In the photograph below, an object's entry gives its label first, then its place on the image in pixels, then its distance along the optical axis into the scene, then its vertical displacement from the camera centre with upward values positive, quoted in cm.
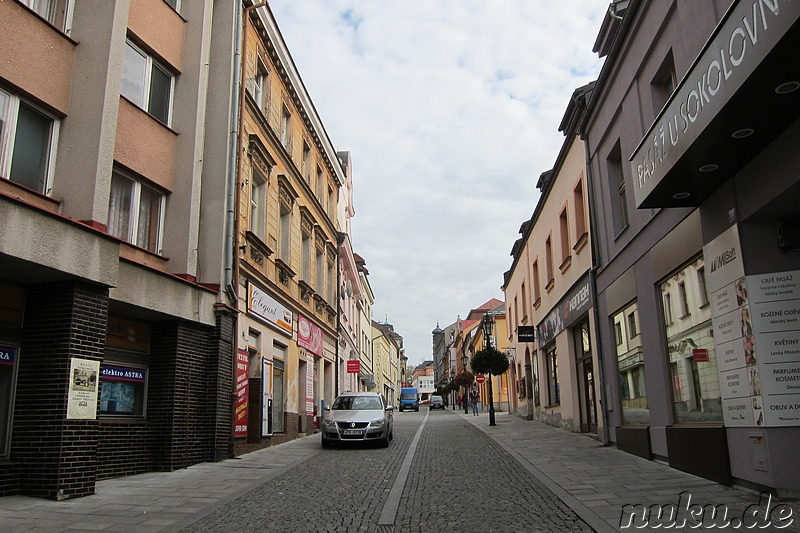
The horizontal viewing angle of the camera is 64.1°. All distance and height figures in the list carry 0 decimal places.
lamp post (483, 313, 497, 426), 2688 +318
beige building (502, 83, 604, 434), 1670 +325
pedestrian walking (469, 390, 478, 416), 3610 +25
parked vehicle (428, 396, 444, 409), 6562 +20
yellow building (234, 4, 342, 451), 1530 +473
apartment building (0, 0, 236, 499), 874 +269
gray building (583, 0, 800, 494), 640 +220
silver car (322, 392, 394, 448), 1609 -46
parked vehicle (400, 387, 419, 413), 6316 +63
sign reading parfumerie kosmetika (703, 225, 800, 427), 739 +66
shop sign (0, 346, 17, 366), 878 +78
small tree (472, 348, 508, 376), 2808 +182
